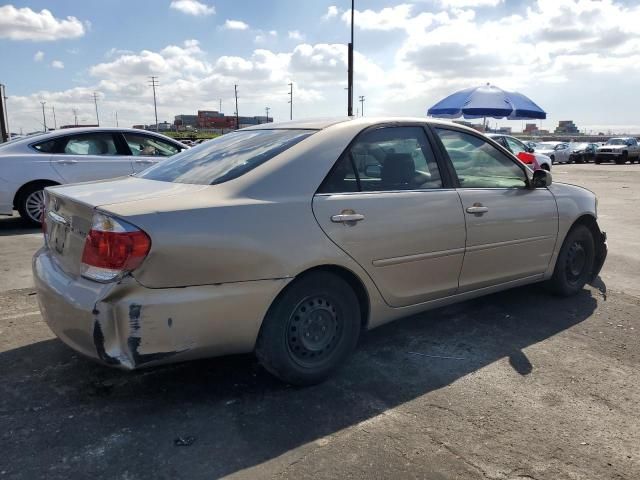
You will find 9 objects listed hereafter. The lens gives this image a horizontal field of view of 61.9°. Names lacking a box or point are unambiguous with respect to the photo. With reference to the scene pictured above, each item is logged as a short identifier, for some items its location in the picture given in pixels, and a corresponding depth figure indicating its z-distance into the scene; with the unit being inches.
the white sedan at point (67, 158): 305.0
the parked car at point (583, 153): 1307.8
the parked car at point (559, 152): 1323.8
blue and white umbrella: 539.2
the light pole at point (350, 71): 738.2
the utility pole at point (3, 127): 602.4
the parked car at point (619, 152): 1239.5
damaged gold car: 100.7
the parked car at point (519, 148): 596.4
